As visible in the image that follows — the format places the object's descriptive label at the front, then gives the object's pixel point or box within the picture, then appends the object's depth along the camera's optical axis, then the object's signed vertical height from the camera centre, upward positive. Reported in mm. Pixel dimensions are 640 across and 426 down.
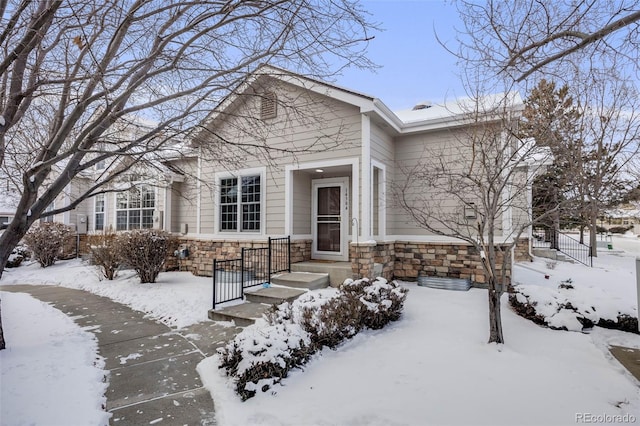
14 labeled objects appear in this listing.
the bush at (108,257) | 9188 -888
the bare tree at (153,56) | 3477 +1997
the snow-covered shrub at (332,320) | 4328 -1308
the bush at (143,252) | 8656 -713
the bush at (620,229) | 35525 -734
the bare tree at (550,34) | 3096 +1949
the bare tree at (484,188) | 4430 +743
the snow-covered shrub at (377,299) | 5043 -1215
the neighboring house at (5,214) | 20730 +696
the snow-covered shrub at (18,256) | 12430 -1187
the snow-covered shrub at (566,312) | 5062 -1405
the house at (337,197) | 7520 +718
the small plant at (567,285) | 5953 -1130
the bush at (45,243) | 12484 -655
